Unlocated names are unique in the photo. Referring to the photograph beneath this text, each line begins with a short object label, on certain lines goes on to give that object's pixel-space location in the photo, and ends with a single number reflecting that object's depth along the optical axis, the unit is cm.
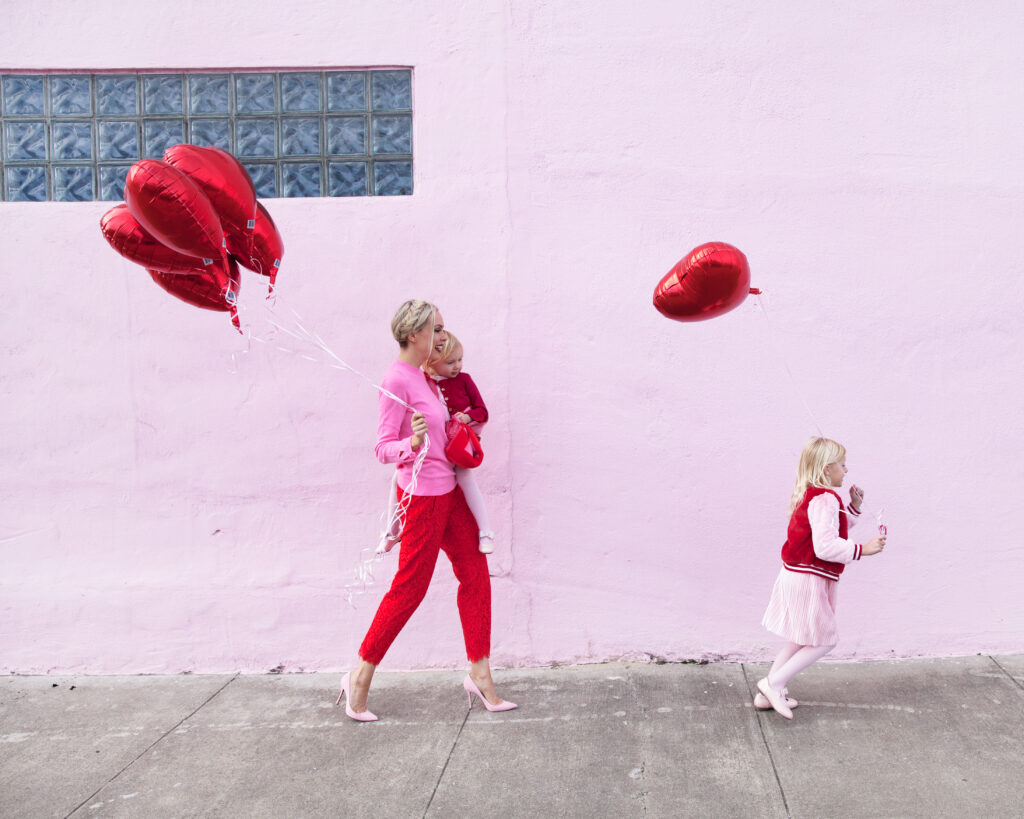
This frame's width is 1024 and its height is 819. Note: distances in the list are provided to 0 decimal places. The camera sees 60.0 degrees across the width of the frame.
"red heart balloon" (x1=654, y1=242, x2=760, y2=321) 332
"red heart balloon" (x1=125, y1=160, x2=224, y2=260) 305
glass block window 441
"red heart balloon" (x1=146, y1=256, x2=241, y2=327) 347
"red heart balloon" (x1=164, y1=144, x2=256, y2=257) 332
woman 362
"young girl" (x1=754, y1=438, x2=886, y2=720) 350
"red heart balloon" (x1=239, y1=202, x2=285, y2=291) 358
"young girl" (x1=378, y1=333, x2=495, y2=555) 378
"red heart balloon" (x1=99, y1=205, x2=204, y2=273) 337
